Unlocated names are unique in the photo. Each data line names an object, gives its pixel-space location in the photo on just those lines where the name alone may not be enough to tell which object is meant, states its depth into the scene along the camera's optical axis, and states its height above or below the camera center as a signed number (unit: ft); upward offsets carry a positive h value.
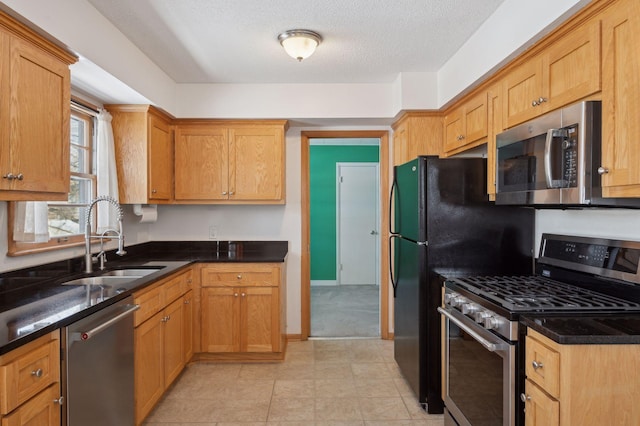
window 8.04 +0.48
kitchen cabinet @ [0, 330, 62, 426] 3.93 -1.97
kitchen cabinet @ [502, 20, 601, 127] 5.01 +2.10
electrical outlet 12.27 -0.70
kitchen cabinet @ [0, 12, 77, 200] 5.13 +1.42
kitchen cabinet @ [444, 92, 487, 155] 8.14 +2.08
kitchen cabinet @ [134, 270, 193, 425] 7.09 -2.75
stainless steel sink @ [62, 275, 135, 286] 7.55 -1.49
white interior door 20.08 +0.07
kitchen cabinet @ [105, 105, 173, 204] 9.66 +1.58
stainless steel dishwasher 4.98 -2.35
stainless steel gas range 4.98 -1.31
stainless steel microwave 4.83 +0.76
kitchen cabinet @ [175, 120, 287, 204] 11.21 +1.51
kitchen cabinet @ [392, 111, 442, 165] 10.52 +2.17
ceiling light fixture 7.77 +3.54
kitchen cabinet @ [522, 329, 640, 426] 4.13 -1.91
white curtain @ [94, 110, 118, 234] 9.16 +0.97
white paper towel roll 10.48 -0.05
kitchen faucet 7.60 -0.62
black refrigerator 7.64 -0.55
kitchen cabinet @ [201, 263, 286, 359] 10.35 -2.74
